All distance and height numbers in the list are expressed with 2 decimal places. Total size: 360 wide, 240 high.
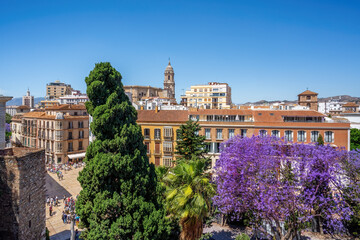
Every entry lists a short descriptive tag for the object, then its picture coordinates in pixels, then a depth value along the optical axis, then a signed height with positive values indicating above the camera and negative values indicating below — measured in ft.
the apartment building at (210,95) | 268.00 +19.40
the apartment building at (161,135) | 111.24 -10.42
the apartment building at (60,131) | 151.23 -12.41
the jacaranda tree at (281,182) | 48.29 -14.48
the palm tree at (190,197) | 42.22 -14.70
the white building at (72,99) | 336.08 +17.93
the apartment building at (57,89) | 538.88 +51.11
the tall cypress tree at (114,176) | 38.96 -10.48
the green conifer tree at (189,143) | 86.48 -10.79
